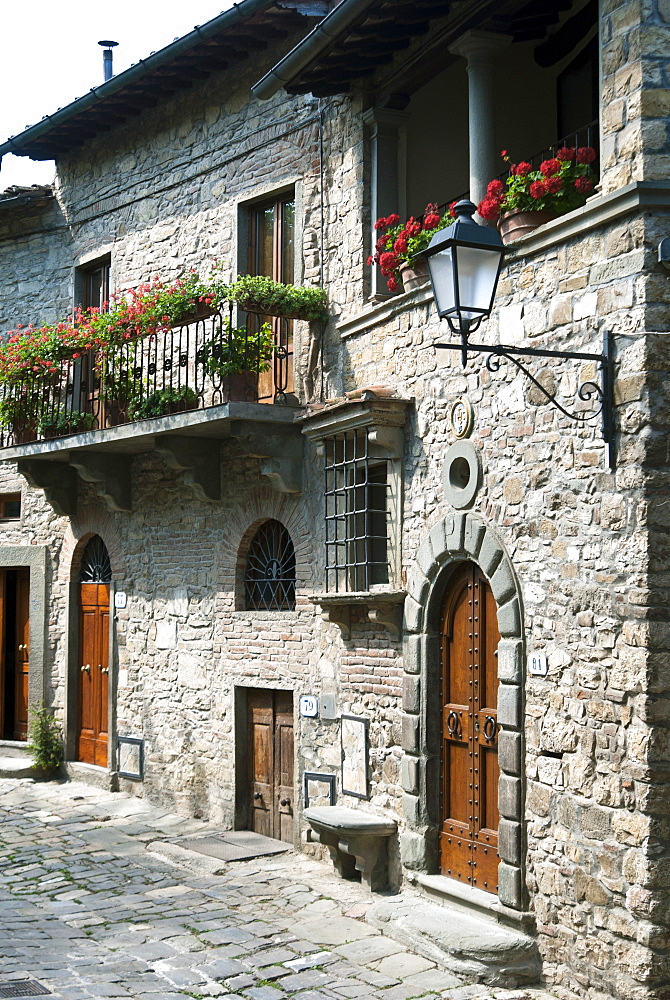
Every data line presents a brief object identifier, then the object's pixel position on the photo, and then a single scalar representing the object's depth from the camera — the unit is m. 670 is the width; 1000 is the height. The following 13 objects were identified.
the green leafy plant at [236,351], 9.22
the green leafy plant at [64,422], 11.45
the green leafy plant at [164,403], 9.96
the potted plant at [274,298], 8.95
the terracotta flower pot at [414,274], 7.68
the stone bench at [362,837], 7.64
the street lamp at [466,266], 5.58
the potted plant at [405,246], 7.55
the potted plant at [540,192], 6.21
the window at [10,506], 13.77
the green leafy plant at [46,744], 12.34
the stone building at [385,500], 5.71
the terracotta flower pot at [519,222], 6.42
